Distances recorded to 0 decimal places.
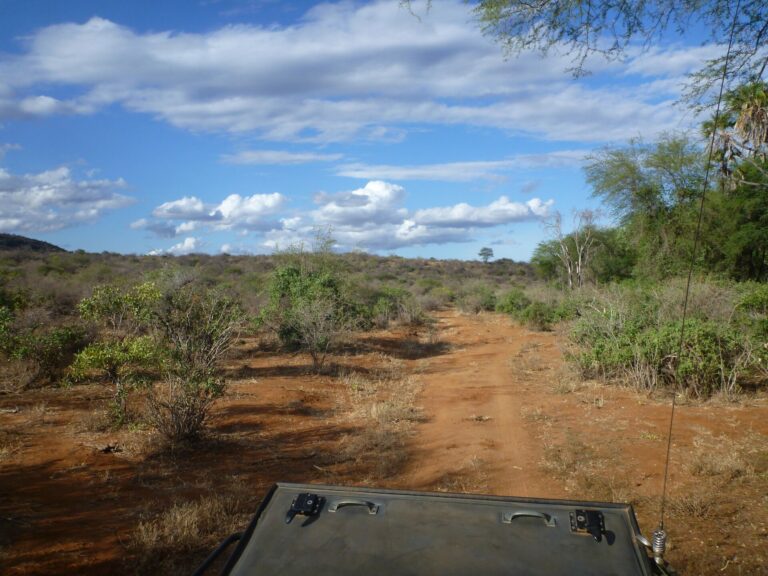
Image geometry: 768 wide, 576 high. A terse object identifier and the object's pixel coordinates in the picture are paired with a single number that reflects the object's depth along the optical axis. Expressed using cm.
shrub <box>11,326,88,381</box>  1074
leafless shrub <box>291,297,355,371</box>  1470
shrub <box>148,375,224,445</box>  810
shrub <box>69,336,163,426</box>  875
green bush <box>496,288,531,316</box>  2763
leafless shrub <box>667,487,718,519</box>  590
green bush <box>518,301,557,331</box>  2328
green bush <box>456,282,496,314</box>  3209
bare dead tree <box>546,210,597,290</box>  2922
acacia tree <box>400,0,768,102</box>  657
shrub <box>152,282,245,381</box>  866
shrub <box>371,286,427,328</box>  2392
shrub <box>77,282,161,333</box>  897
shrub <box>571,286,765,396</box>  1038
